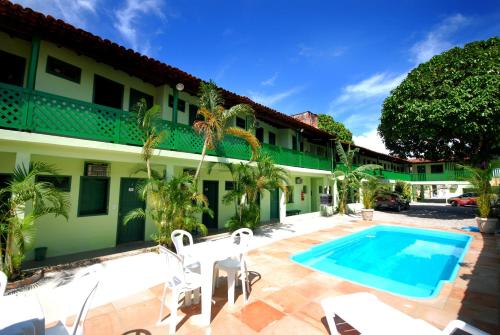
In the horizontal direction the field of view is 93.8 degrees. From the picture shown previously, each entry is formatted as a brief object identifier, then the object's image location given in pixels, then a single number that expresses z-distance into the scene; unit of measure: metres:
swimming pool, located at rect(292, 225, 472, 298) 6.40
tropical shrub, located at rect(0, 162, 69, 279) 5.31
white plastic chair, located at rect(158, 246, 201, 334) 3.69
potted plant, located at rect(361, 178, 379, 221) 16.28
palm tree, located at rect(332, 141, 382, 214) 17.95
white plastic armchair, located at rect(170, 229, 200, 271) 4.25
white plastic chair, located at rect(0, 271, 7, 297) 2.85
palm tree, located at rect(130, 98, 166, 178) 7.57
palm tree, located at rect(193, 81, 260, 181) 8.55
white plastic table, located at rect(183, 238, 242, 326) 3.92
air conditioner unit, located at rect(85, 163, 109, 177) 8.37
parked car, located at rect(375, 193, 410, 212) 22.30
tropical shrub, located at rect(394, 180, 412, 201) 29.84
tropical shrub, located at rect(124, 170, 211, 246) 7.59
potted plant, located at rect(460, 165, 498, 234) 11.51
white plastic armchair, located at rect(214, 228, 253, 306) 4.51
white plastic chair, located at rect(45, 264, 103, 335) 2.57
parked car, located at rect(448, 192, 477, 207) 27.81
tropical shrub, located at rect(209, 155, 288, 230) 10.69
